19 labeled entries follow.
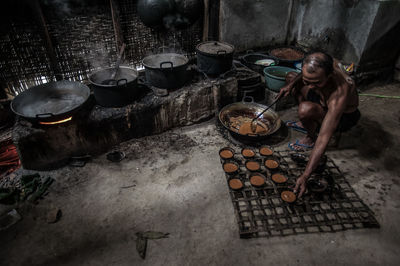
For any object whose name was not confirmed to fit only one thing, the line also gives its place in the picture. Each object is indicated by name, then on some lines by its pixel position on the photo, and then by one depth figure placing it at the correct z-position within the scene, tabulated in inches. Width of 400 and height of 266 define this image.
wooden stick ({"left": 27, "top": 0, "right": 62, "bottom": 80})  150.9
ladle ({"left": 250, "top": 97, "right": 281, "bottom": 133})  169.8
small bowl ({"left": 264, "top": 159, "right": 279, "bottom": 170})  142.2
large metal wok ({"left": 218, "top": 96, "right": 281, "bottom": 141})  170.4
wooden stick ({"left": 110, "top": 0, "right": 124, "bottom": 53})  173.1
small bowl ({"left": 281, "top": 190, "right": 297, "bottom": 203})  123.8
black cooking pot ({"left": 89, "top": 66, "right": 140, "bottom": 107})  153.1
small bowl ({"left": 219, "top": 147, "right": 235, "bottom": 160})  150.0
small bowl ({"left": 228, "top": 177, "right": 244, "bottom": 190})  130.5
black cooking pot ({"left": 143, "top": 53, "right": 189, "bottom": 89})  168.2
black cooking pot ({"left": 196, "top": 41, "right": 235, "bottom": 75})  180.2
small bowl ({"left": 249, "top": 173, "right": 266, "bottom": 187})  132.3
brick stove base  145.0
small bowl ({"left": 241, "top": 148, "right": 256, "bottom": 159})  152.0
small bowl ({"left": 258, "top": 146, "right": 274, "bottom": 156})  152.9
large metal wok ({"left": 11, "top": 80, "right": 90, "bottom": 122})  138.5
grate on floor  116.4
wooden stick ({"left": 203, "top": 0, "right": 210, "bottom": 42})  203.7
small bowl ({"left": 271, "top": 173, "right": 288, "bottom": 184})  133.1
